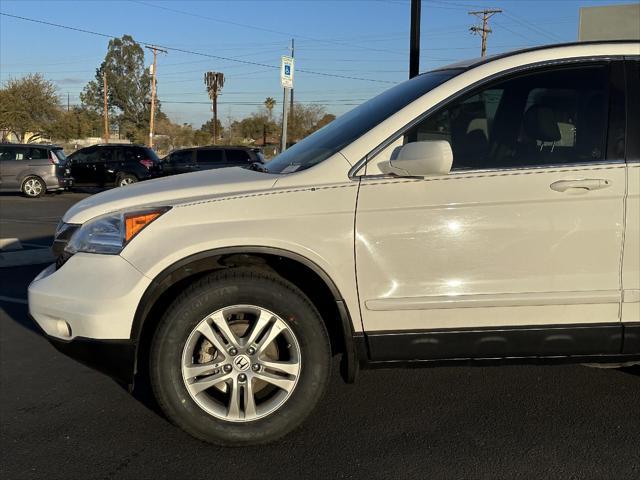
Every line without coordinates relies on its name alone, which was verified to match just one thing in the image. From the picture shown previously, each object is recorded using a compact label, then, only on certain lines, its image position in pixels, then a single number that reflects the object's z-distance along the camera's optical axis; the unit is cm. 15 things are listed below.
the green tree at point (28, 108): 4747
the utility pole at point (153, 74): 4665
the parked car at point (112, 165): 2084
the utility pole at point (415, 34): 933
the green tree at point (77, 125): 5644
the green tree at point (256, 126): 6625
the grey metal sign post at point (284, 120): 1459
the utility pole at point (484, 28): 4262
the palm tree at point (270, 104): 7631
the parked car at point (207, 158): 1917
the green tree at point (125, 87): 8362
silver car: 1883
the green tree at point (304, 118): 5688
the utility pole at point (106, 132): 5956
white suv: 285
